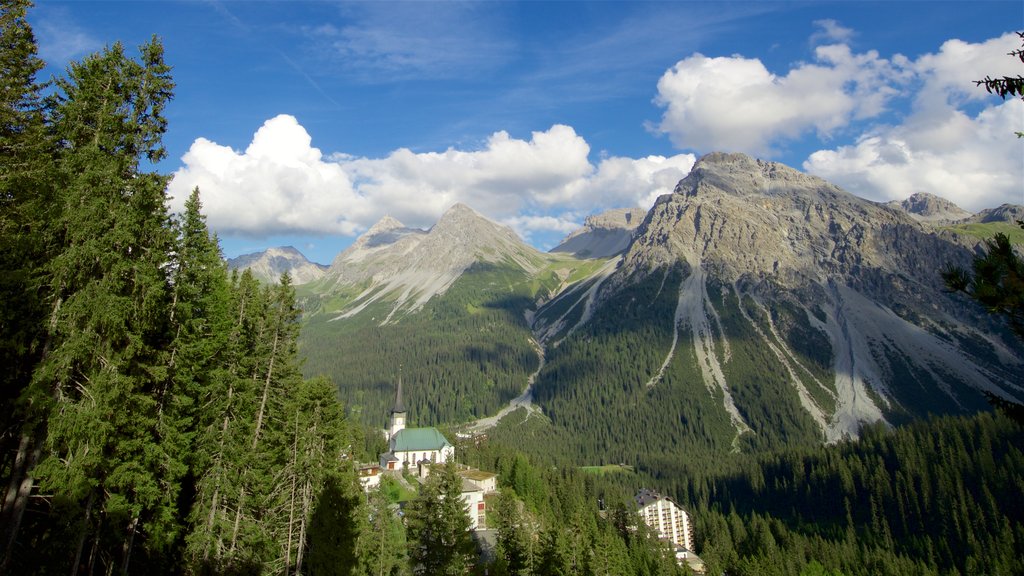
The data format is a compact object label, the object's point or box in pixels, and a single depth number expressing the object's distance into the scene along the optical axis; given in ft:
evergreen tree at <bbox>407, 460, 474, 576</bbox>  115.34
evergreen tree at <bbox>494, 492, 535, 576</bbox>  155.22
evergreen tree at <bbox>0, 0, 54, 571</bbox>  53.11
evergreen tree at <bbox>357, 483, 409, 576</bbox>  126.82
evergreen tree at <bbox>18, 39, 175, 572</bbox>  54.34
